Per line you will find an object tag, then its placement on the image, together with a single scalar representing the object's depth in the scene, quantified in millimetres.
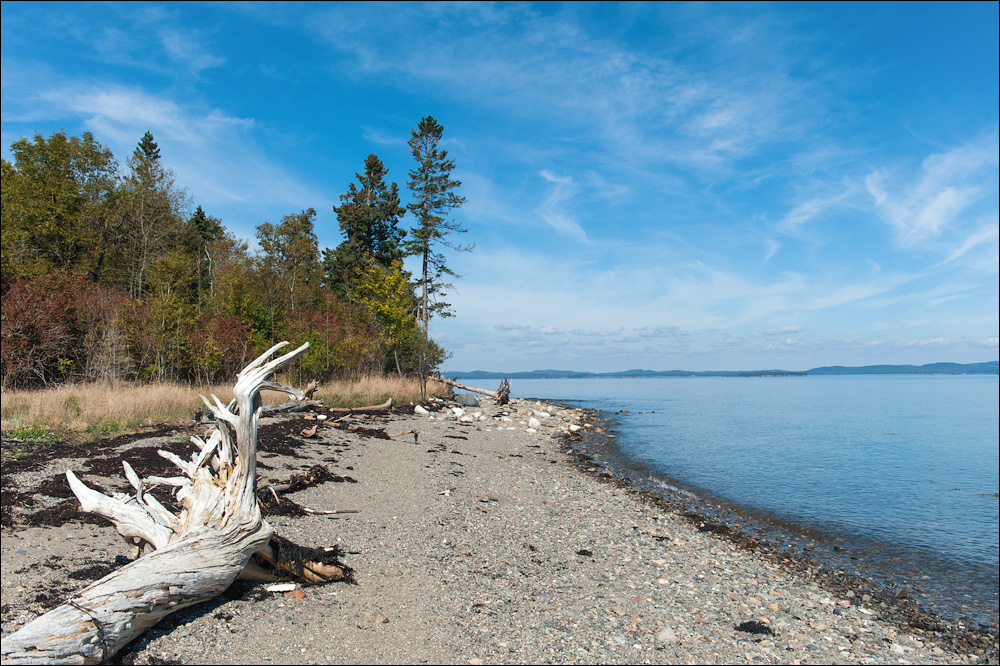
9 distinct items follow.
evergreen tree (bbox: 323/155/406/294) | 38312
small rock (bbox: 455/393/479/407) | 28344
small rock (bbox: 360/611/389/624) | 4750
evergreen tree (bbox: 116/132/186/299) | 25359
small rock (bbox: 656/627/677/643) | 5107
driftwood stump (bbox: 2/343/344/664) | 3775
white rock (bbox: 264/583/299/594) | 4953
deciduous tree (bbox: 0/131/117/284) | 22156
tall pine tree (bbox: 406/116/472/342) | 35531
